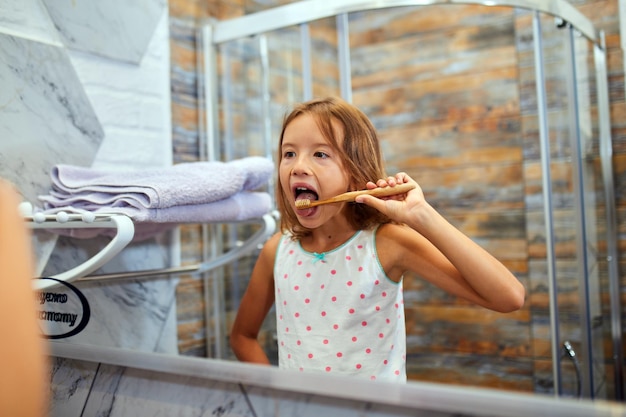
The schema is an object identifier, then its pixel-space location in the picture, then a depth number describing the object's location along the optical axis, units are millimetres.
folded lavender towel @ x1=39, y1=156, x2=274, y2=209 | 1061
